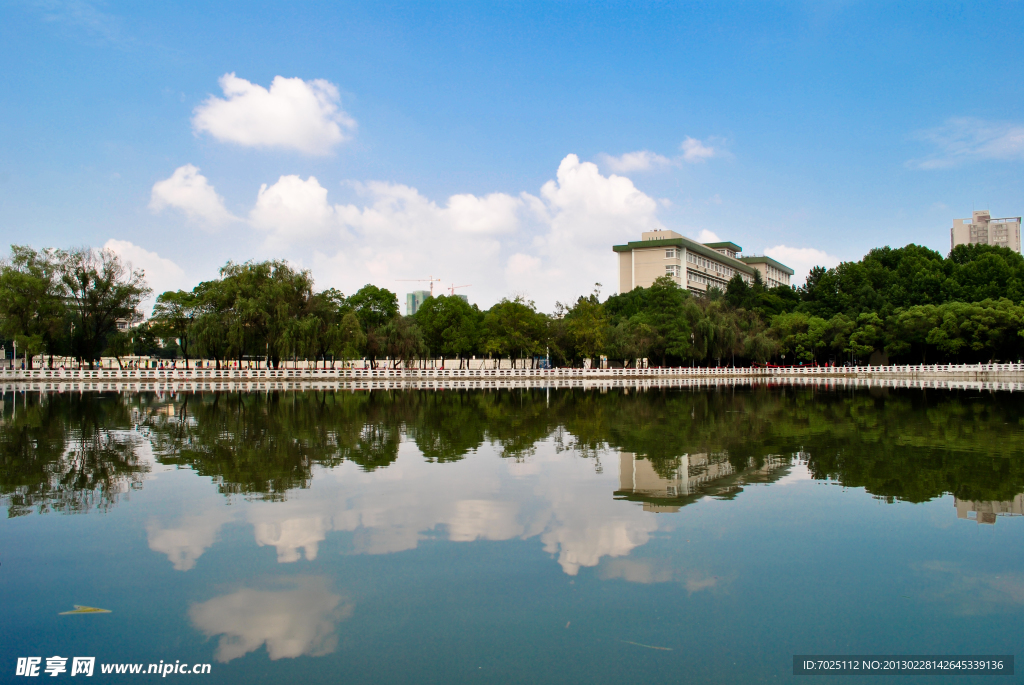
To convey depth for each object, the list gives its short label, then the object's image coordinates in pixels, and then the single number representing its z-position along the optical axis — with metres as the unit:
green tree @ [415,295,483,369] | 63.88
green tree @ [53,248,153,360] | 49.41
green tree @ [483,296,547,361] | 58.88
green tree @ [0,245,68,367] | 45.59
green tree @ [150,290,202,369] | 61.59
